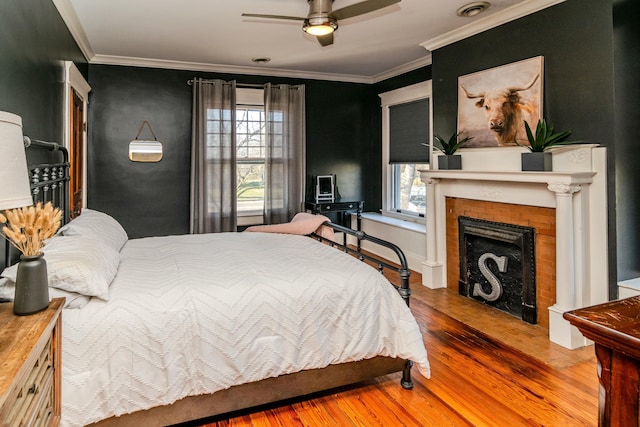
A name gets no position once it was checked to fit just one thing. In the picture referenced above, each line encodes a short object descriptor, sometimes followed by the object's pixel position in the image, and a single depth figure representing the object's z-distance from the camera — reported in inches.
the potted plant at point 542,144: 116.8
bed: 68.7
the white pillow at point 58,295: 65.0
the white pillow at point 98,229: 95.4
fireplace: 112.5
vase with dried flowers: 55.6
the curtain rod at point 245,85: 199.9
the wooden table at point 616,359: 32.9
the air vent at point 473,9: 127.1
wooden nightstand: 39.5
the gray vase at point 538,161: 118.6
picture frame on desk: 222.8
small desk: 219.8
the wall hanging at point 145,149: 193.5
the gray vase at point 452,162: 154.0
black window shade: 200.8
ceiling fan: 101.8
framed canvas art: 128.0
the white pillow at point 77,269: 69.2
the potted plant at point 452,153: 153.1
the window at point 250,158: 213.2
